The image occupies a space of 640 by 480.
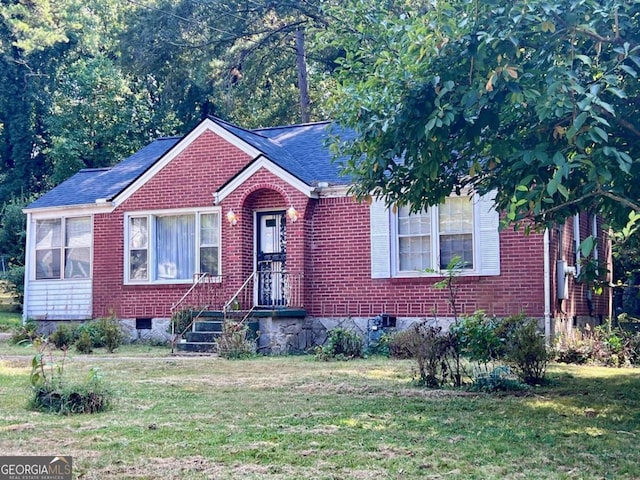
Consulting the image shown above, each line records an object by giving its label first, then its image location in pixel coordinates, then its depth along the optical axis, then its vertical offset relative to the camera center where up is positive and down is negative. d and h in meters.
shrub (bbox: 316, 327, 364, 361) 12.91 -1.10
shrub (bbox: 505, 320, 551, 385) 8.84 -0.85
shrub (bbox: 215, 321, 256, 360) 13.22 -1.05
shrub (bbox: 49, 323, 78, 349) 15.46 -1.07
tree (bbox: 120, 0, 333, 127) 27.98 +9.25
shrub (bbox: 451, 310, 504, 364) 8.76 -0.68
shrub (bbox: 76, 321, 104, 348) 15.68 -1.02
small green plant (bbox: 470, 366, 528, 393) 8.52 -1.16
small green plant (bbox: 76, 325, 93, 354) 14.31 -1.14
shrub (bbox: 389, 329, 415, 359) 12.06 -1.10
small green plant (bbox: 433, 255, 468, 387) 8.70 -0.82
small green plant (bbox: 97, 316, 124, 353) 14.55 -0.97
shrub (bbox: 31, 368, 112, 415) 7.07 -1.09
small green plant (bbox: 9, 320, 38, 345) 16.33 -1.05
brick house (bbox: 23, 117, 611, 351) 14.08 +0.74
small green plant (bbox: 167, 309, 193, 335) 15.34 -0.73
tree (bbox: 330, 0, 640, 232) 5.87 +1.62
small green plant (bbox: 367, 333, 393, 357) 13.60 -1.18
